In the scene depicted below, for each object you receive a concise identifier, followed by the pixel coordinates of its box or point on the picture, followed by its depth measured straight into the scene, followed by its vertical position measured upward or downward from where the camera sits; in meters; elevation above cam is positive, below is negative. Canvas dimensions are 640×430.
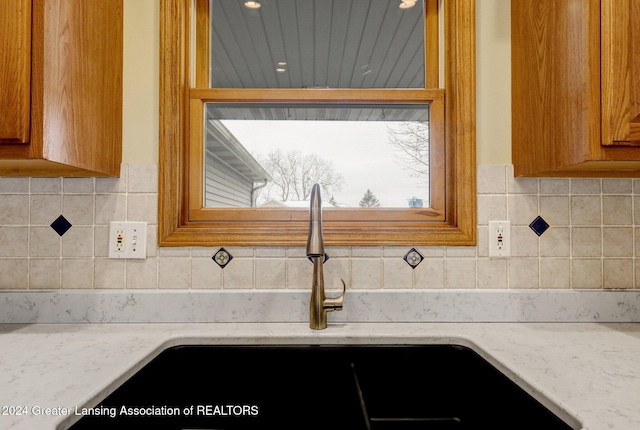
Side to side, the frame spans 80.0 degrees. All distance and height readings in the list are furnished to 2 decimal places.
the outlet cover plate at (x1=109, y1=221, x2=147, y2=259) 1.22 -0.05
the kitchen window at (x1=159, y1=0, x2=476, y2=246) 1.23 +0.39
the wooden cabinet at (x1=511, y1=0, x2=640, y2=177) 0.87 +0.35
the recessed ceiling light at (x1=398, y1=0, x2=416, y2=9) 1.43 +0.84
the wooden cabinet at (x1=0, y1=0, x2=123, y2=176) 0.89 +0.35
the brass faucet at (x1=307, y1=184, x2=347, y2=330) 1.09 -0.14
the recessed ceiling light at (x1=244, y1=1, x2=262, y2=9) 1.47 +0.86
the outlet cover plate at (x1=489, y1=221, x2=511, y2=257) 1.22 -0.04
